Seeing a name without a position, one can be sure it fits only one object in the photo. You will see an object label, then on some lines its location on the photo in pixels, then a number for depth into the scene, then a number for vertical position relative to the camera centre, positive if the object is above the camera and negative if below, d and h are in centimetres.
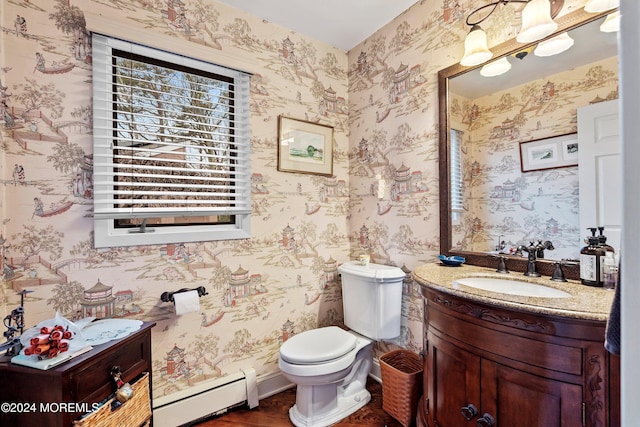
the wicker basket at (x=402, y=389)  170 -105
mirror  132 +36
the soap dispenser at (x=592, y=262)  116 -21
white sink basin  124 -35
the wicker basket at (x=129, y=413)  111 -82
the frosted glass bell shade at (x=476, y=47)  153 +87
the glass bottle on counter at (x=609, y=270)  111 -23
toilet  167 -82
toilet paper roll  163 -49
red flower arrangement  105 -46
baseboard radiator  167 -113
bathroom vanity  87 -50
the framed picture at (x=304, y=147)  217 +52
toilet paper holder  167 -46
